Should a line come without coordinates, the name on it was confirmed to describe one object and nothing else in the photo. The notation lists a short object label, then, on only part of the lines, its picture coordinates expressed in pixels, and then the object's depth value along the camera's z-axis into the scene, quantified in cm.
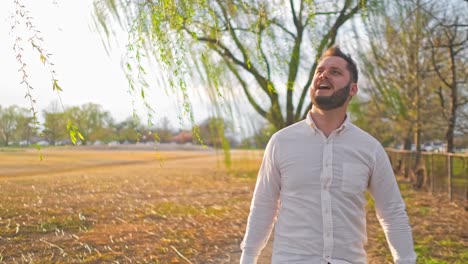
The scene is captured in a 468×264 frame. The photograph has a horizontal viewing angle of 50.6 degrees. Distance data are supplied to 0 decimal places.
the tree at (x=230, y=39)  295
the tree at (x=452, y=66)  995
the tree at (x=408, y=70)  741
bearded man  191
